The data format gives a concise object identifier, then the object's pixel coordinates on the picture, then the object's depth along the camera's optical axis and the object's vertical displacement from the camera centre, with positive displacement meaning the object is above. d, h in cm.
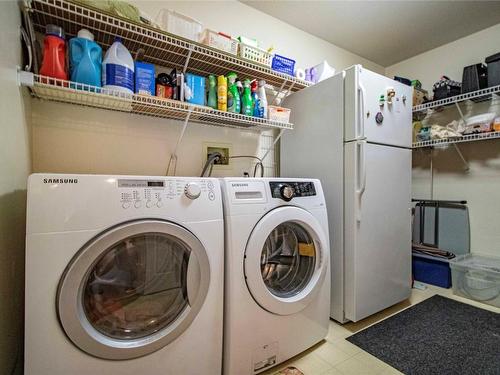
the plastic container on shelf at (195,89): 145 +58
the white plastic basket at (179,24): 133 +89
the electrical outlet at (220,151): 186 +29
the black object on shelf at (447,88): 230 +94
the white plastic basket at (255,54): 155 +86
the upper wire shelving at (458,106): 203 +80
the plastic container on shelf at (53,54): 109 +58
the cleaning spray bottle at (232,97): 159 +58
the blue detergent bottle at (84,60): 113 +59
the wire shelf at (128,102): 110 +46
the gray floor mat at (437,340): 130 -90
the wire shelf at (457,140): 202 +45
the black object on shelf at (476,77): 213 +97
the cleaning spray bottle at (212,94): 155 +59
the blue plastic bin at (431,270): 226 -75
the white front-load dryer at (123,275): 80 -33
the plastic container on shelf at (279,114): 177 +54
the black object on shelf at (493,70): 200 +98
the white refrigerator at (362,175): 161 +10
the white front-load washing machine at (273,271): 114 -43
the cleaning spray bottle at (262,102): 170 +59
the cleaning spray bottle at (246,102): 164 +57
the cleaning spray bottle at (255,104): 168 +57
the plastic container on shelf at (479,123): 208 +57
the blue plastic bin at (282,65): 171 +86
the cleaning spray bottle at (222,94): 154 +58
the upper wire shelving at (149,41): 112 +79
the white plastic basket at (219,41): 143 +86
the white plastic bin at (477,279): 192 -70
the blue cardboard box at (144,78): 128 +57
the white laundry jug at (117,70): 118 +56
